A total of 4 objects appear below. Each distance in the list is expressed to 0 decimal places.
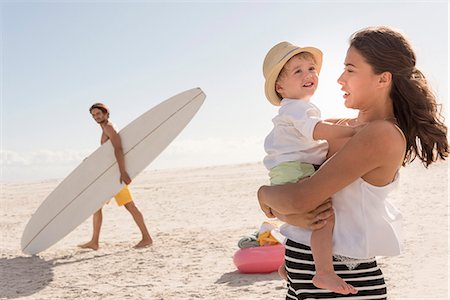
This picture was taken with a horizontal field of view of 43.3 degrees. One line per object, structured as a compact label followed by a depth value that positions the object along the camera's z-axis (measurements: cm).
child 179
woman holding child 170
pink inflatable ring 551
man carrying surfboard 733
